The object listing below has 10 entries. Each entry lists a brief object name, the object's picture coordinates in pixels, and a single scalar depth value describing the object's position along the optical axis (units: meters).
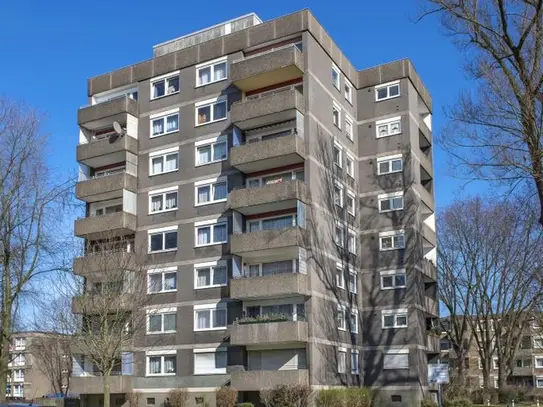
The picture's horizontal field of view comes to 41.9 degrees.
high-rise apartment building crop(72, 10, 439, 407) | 38.72
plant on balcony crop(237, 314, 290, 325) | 37.06
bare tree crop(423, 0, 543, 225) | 18.09
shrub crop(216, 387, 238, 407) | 36.41
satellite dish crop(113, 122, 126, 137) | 45.09
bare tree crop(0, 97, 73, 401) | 35.84
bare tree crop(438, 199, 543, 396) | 51.31
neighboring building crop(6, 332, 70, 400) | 115.09
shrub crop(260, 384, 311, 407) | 34.69
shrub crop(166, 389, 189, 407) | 38.84
